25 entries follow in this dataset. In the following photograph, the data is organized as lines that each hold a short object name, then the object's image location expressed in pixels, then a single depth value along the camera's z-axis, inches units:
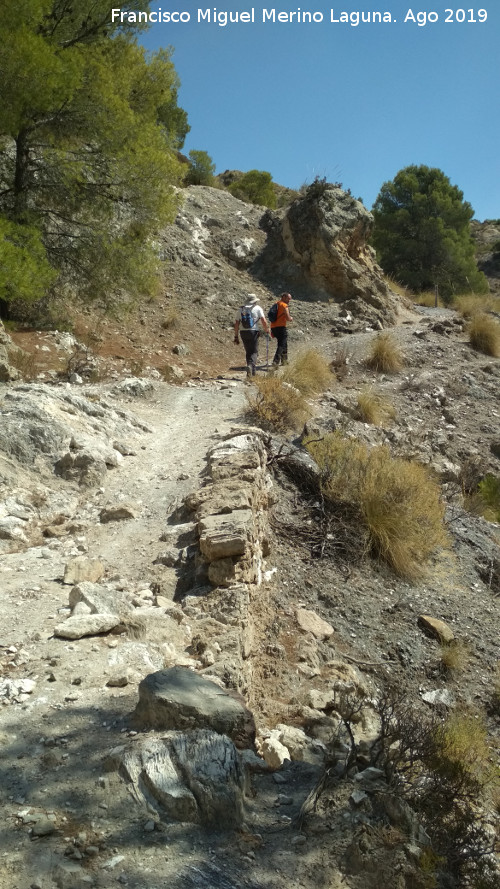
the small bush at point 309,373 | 446.0
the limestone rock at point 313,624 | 220.8
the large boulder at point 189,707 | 116.7
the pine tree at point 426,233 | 1055.0
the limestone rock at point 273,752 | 131.2
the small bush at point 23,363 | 372.2
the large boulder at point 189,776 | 101.3
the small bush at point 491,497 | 374.6
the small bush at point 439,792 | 112.6
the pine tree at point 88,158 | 382.6
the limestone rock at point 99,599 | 164.9
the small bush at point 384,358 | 564.1
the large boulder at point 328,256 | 761.0
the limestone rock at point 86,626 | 151.7
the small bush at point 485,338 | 657.6
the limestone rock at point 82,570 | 188.2
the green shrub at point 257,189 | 1162.0
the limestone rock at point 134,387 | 395.5
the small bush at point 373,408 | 443.8
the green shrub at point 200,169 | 1094.4
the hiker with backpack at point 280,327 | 496.7
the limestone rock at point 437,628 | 247.6
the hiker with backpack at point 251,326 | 453.4
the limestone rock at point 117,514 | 241.8
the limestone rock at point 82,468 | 262.1
